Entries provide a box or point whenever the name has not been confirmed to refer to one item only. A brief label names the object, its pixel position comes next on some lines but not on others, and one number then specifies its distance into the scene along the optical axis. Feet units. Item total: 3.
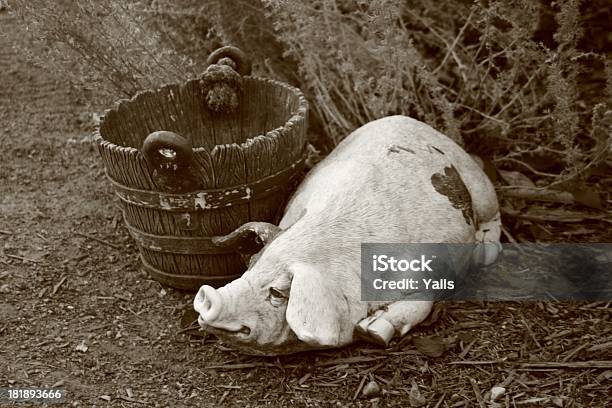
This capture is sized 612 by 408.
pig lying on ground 7.90
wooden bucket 8.80
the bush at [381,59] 10.56
